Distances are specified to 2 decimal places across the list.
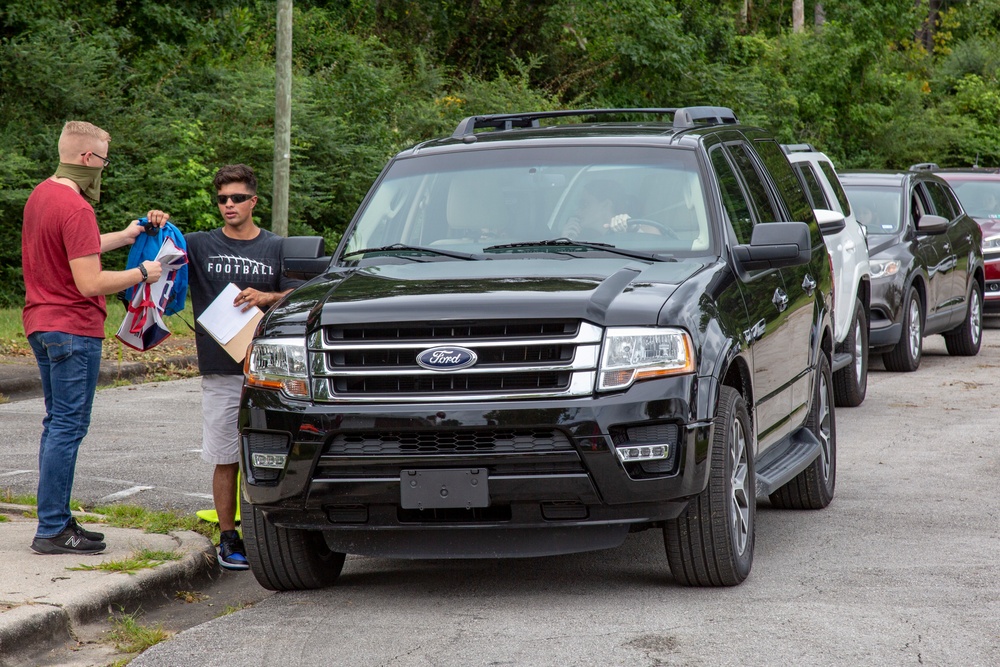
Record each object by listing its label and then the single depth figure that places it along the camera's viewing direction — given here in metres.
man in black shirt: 11.26
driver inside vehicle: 11.00
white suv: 19.10
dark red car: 31.45
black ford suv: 8.94
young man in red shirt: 10.55
